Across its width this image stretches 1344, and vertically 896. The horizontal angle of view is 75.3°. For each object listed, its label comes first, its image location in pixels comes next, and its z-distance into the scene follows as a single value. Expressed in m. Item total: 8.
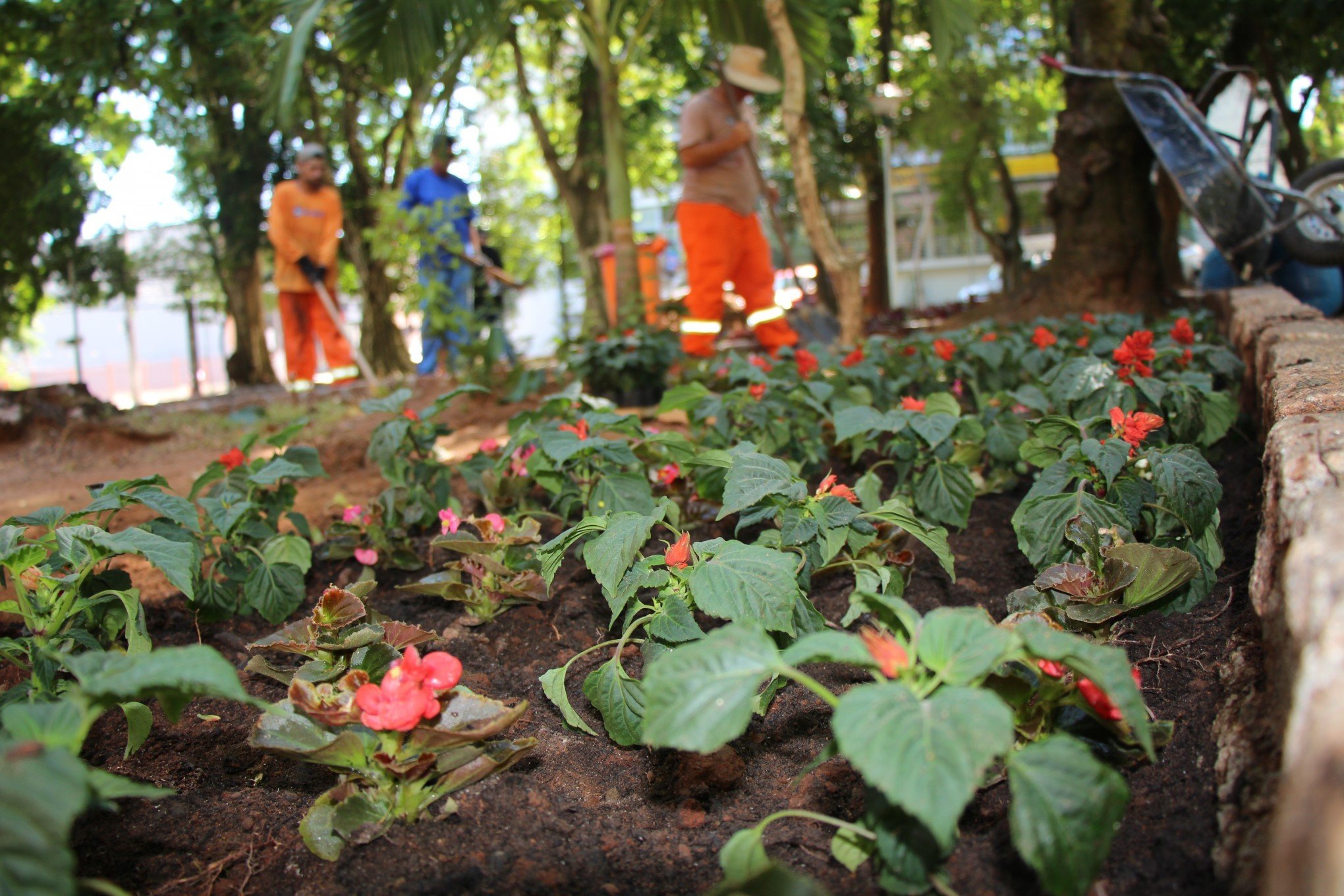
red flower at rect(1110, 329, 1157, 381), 2.25
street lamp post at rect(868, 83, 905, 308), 10.83
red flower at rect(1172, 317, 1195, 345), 2.70
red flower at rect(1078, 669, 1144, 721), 1.14
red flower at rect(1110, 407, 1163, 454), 1.71
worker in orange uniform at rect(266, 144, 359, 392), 6.53
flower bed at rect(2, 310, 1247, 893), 0.96
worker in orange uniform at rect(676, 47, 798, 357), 5.42
